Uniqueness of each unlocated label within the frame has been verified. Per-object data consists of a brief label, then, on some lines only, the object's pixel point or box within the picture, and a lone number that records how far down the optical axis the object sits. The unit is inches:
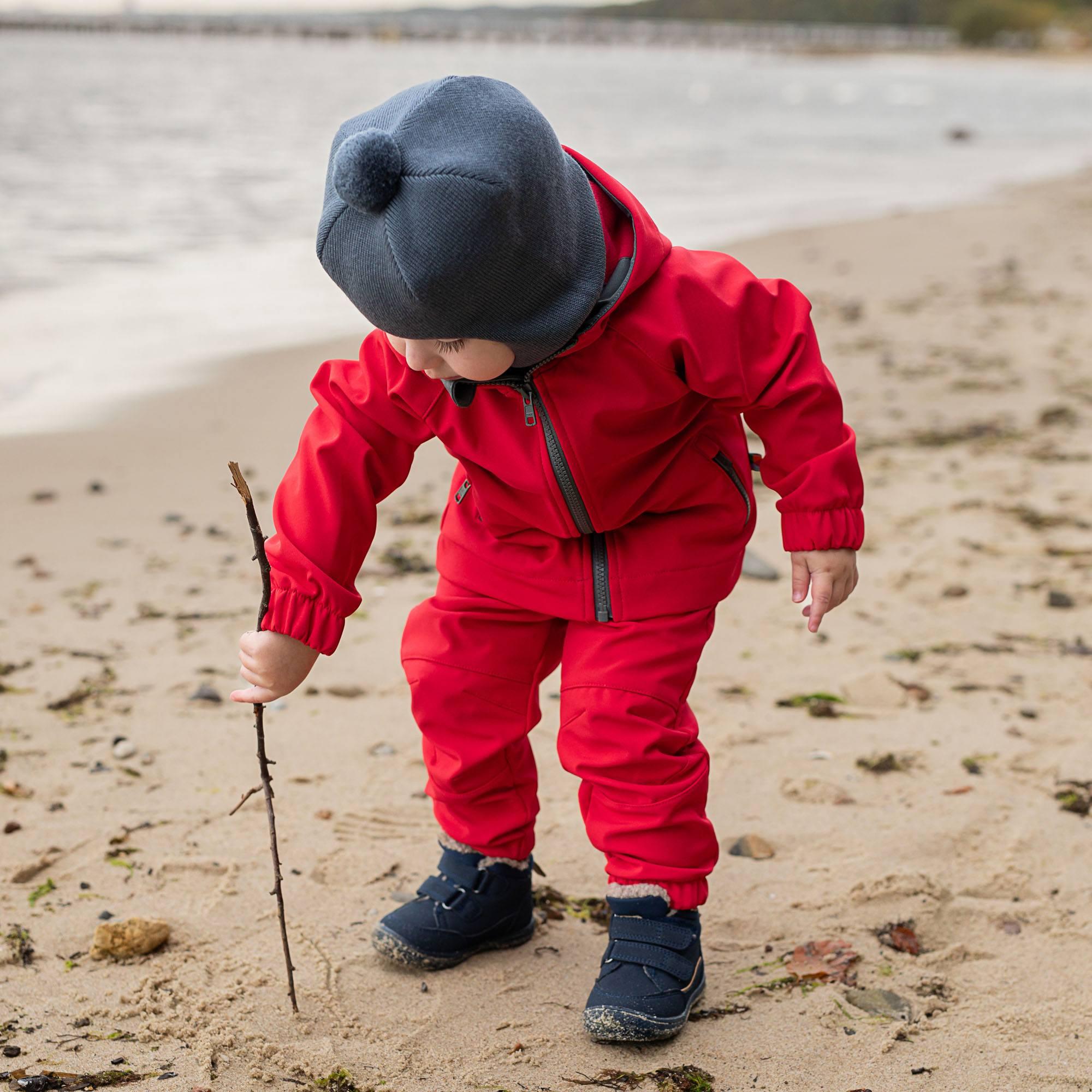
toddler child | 65.4
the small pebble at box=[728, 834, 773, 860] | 95.5
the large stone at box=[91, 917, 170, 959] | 80.4
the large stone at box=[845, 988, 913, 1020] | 76.4
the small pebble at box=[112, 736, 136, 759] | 105.7
